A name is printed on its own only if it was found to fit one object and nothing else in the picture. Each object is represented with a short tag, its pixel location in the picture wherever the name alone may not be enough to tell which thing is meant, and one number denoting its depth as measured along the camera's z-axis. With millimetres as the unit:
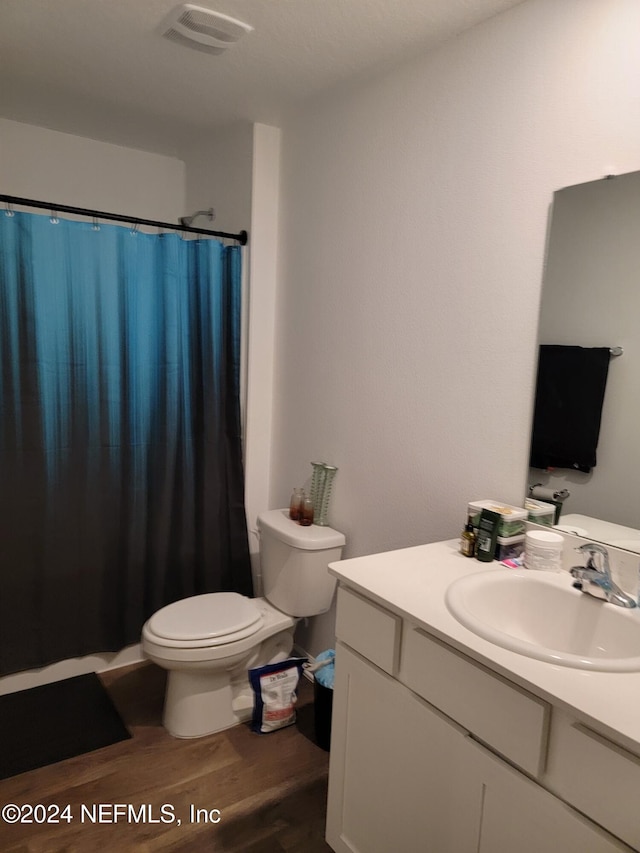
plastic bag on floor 2094
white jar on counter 1468
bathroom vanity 908
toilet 1972
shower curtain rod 2037
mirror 1370
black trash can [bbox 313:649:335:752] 1994
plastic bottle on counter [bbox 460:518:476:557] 1568
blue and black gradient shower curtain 2156
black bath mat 1954
